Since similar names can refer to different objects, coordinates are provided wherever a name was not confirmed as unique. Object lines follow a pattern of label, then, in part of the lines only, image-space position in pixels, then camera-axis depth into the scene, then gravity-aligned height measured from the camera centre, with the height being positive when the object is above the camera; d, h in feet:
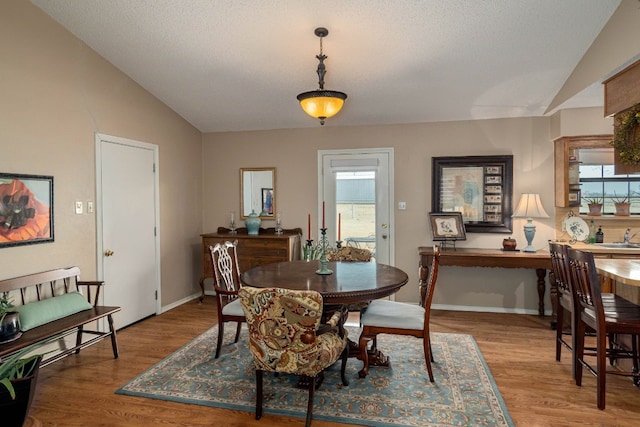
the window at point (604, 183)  14.56 +0.96
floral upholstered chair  7.03 -2.26
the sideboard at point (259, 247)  16.26 -1.49
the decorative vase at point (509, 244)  14.62 -1.27
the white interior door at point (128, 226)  12.94 -0.49
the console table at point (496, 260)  13.64 -1.78
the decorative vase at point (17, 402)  4.17 -2.00
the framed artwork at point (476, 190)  15.43 +0.78
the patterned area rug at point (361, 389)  8.06 -4.05
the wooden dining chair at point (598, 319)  8.20 -2.31
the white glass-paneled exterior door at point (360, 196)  16.55 +0.60
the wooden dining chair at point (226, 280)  10.73 -2.05
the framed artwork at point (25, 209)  9.86 +0.09
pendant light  10.02 +2.76
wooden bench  9.04 -2.63
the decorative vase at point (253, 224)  17.15 -0.56
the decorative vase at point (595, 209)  14.44 -0.01
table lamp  14.35 -0.07
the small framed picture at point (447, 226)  15.24 -0.63
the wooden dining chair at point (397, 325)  9.34 -2.69
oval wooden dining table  8.64 -1.68
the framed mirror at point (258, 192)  17.83 +0.85
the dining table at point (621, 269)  7.80 -1.34
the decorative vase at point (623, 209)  14.26 -0.01
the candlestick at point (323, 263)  10.38 -1.37
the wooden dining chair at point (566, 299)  9.35 -2.20
